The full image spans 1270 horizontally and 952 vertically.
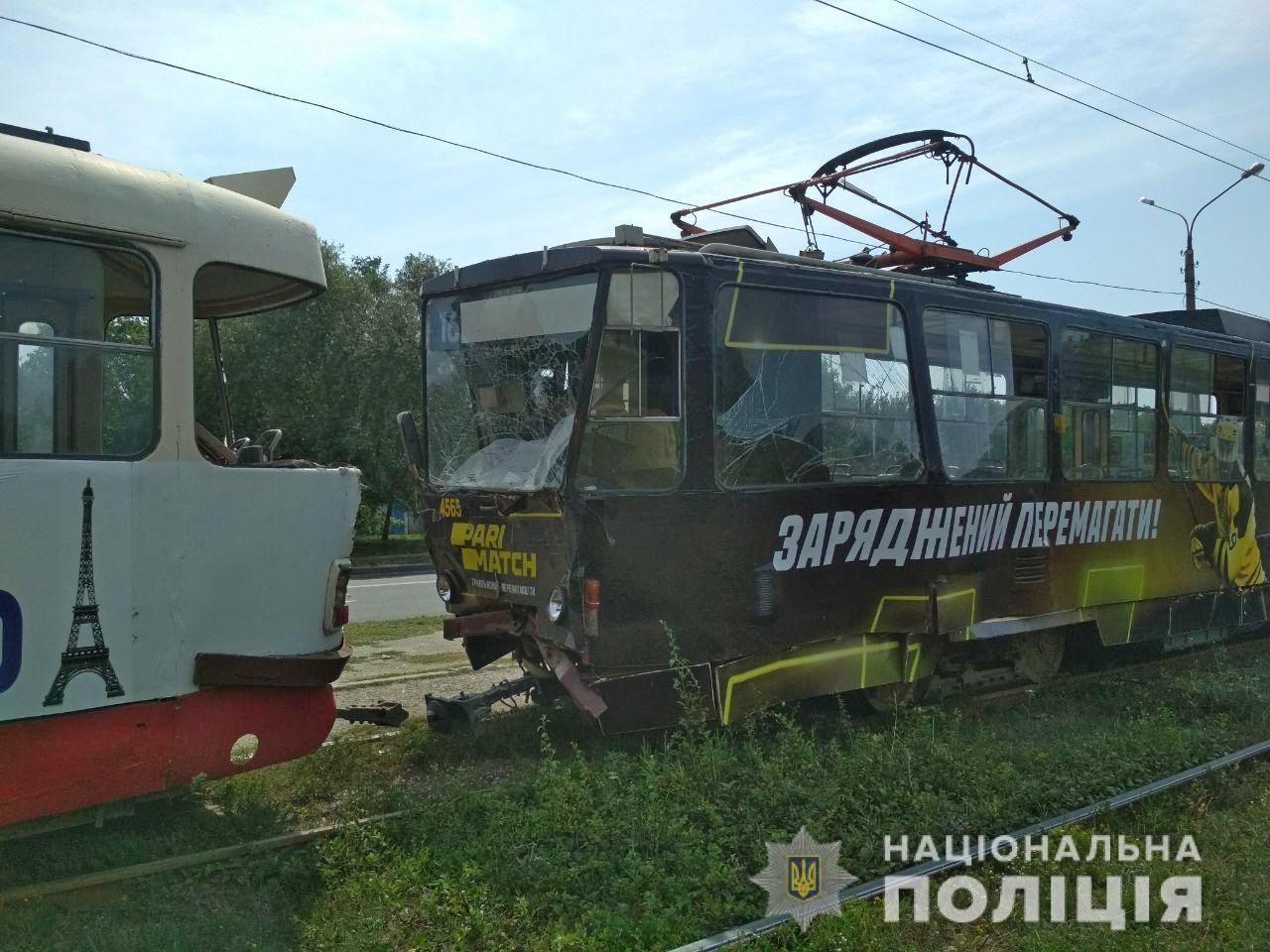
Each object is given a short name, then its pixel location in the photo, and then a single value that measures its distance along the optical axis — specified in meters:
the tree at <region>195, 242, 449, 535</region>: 25.91
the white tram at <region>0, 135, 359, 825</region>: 4.24
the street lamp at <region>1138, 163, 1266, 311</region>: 22.87
